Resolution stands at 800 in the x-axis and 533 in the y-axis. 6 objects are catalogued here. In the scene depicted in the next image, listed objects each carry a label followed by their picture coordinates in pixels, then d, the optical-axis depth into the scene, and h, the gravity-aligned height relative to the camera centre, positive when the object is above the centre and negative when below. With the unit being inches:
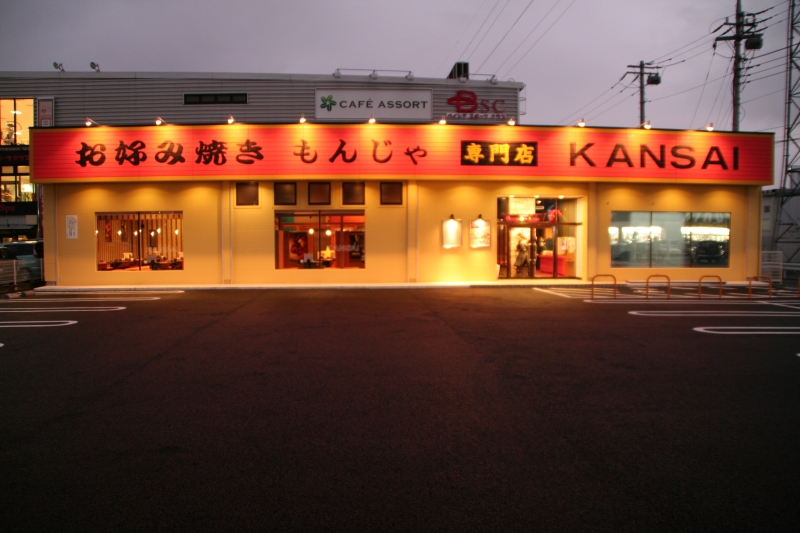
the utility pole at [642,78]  1120.8 +392.8
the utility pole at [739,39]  836.0 +366.6
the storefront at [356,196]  717.3 +82.0
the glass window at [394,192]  748.6 +87.0
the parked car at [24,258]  726.5 -13.8
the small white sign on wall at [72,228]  740.6 +32.1
